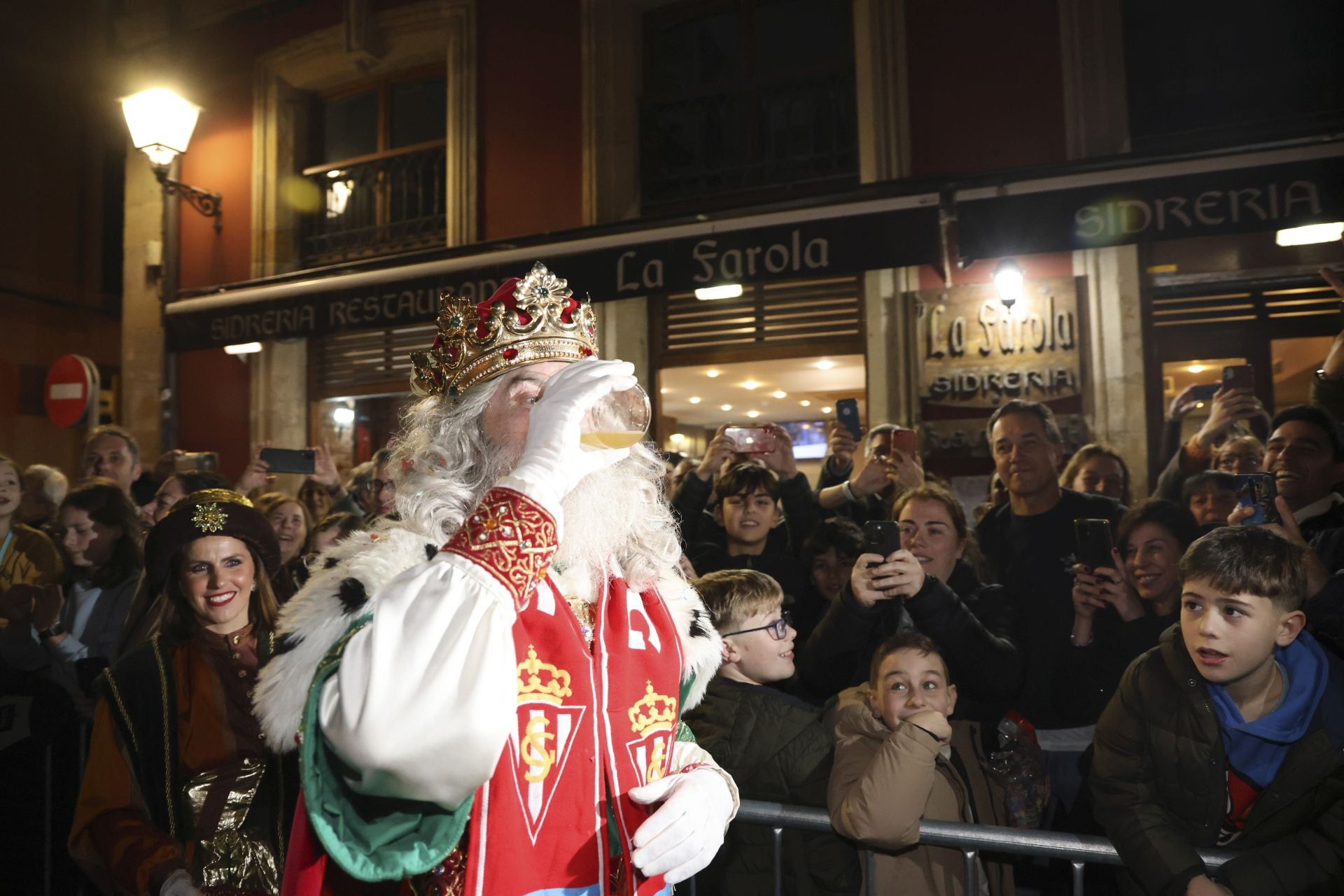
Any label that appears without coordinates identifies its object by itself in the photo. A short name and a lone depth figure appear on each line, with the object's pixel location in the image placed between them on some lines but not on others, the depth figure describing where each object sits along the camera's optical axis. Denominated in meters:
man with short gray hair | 3.44
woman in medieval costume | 2.17
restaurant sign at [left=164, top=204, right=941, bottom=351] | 5.34
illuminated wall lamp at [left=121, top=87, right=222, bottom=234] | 7.52
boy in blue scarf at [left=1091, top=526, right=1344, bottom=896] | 2.32
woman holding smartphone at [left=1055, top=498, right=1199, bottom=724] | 3.20
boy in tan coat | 2.41
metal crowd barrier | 2.29
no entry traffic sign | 8.67
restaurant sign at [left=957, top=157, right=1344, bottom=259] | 4.39
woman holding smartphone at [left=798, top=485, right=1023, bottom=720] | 2.92
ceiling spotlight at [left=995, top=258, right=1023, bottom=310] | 6.14
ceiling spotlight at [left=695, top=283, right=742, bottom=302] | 7.01
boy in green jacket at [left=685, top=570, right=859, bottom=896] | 2.63
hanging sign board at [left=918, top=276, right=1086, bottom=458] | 6.31
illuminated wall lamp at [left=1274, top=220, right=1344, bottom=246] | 5.48
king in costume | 1.17
